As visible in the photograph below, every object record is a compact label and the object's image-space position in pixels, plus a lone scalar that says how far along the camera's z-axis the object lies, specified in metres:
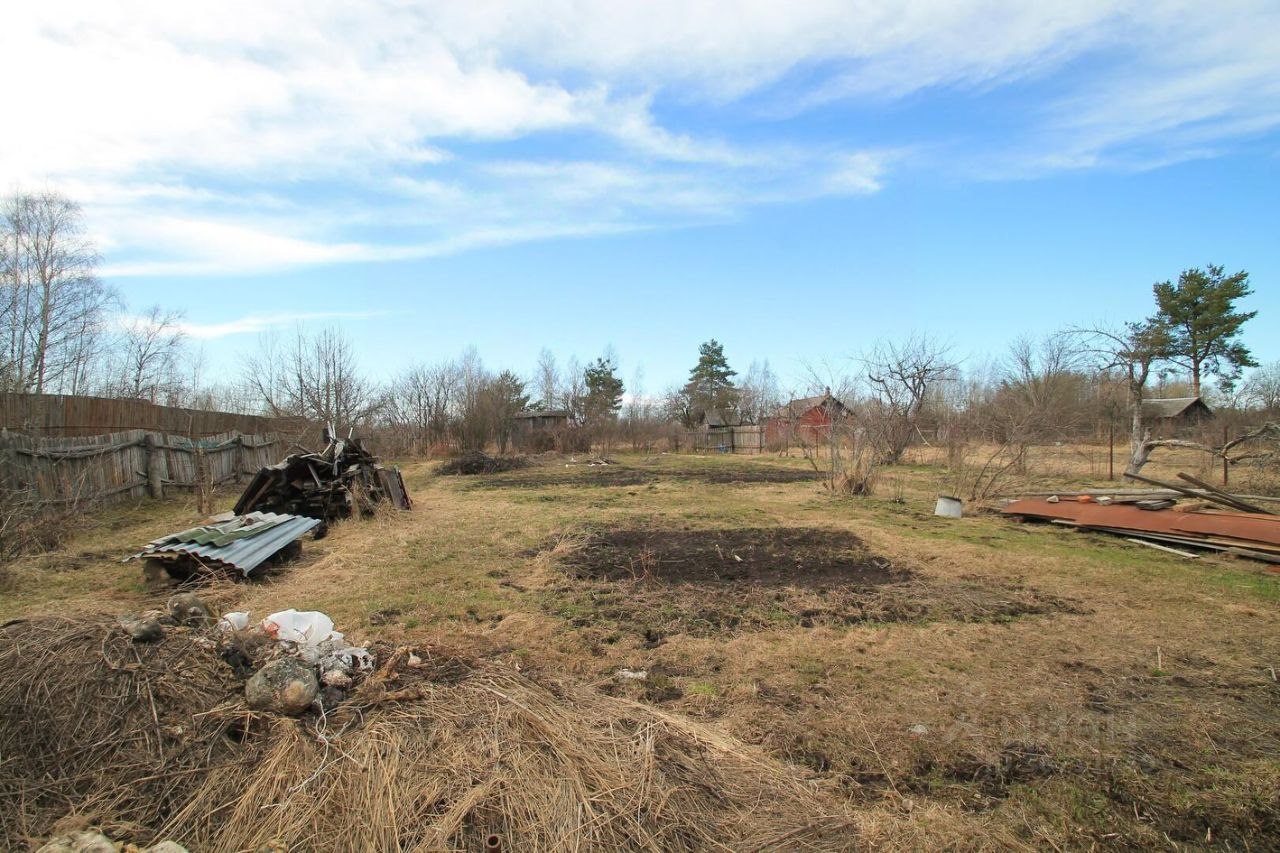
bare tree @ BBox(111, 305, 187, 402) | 23.92
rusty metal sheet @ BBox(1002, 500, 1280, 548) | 7.92
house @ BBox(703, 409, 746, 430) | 47.03
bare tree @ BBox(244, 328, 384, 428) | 23.44
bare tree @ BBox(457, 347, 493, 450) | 29.70
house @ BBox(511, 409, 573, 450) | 32.56
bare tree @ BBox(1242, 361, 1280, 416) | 24.66
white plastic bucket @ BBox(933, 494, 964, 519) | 11.70
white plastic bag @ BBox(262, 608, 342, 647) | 3.75
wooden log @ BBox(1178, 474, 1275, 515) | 9.09
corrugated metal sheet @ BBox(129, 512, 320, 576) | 6.44
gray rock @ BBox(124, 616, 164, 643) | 2.92
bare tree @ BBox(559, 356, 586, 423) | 38.66
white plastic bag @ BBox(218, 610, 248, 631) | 3.54
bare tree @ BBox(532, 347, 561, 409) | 45.94
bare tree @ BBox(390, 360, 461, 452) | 30.66
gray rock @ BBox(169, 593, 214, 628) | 3.54
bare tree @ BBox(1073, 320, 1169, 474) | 17.14
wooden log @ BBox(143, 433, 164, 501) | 12.20
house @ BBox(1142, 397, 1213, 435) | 29.64
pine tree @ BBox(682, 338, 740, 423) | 52.50
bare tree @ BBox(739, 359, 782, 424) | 49.63
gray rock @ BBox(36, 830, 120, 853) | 2.03
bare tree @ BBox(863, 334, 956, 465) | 22.36
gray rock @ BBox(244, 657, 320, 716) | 2.80
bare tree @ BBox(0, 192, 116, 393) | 18.45
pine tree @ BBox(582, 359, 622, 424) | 49.06
